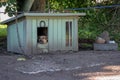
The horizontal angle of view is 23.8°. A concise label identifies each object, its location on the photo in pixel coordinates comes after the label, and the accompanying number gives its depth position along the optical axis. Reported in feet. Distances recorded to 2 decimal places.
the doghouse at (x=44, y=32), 24.07
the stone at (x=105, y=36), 26.47
